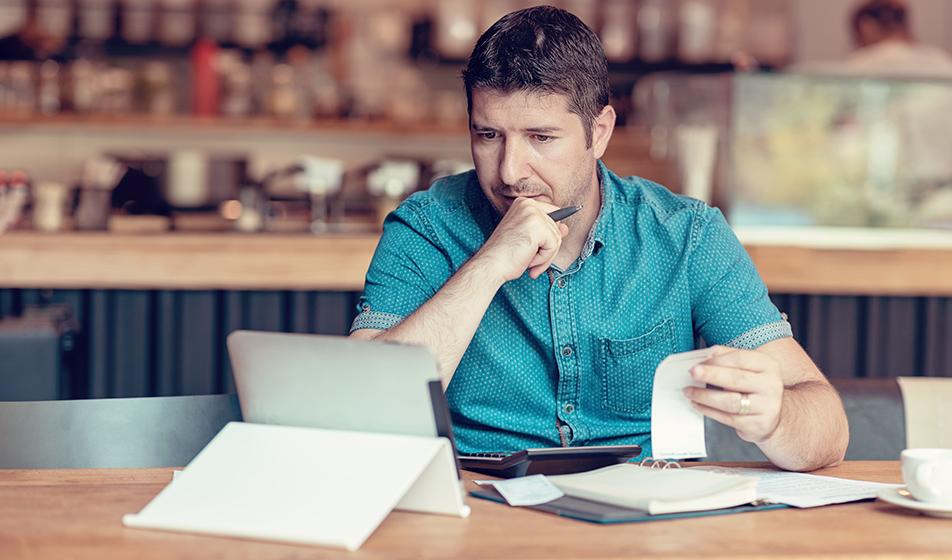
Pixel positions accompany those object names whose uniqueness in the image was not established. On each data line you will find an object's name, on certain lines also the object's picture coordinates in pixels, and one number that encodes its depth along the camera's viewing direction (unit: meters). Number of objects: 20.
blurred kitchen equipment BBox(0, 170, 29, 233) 3.63
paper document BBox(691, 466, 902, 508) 1.45
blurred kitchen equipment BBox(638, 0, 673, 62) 6.04
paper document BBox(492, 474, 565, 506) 1.40
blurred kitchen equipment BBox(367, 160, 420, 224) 4.29
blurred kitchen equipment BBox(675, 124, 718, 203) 3.75
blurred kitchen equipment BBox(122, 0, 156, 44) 5.59
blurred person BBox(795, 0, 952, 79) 5.10
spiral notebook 1.34
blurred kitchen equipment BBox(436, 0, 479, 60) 5.80
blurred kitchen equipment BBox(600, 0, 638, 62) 5.96
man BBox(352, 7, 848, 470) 1.82
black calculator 1.52
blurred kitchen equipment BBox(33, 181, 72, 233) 3.82
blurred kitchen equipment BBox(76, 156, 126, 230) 3.80
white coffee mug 1.38
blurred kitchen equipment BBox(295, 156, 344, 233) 4.18
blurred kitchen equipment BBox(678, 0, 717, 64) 6.05
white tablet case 1.24
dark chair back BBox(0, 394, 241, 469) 1.71
